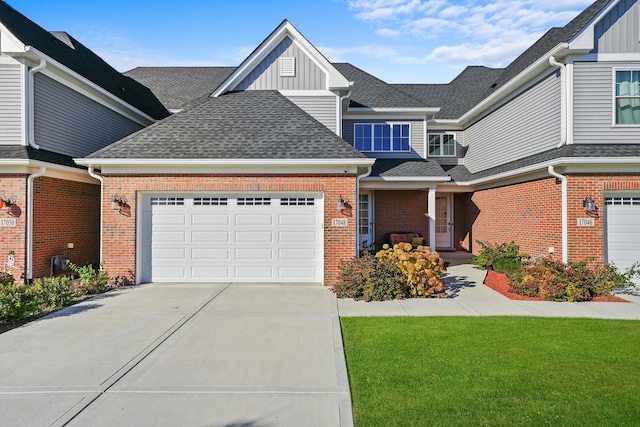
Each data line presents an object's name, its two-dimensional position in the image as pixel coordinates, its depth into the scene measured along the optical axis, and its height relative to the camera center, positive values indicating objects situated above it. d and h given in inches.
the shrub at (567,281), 333.7 -61.4
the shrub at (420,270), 346.0 -53.2
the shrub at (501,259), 408.2 -52.1
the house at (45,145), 367.2 +74.0
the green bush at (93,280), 353.7 -65.8
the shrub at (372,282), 334.3 -63.3
